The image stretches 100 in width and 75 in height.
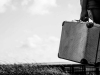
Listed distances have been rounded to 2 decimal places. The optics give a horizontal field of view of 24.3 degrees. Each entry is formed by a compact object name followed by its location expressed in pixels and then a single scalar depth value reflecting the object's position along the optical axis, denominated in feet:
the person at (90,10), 8.77
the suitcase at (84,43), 8.38
